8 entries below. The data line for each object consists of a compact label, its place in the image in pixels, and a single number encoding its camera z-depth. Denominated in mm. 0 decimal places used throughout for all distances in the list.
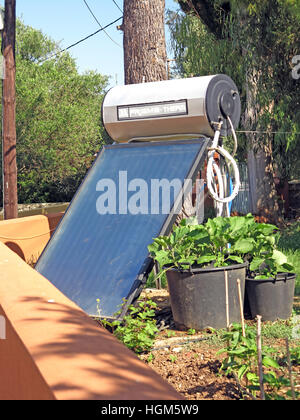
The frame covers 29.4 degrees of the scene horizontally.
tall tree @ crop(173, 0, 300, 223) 13148
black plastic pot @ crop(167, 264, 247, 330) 4941
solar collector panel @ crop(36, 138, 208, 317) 5375
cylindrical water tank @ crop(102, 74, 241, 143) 6582
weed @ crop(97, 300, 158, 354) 4629
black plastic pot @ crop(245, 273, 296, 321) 5172
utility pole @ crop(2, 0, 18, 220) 12492
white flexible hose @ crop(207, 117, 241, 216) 6312
